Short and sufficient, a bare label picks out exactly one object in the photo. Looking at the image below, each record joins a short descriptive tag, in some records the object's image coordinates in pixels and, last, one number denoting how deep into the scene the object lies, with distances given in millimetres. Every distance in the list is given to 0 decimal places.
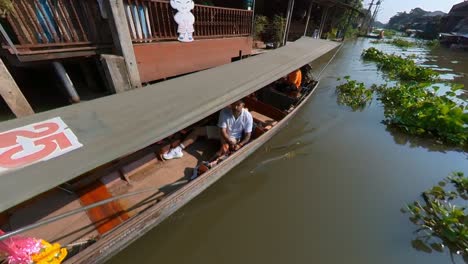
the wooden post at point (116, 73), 4825
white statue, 5918
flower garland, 2002
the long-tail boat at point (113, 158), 1944
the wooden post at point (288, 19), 11354
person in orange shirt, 7508
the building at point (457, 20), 30691
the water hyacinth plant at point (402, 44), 25344
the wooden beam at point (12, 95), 3799
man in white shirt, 4379
